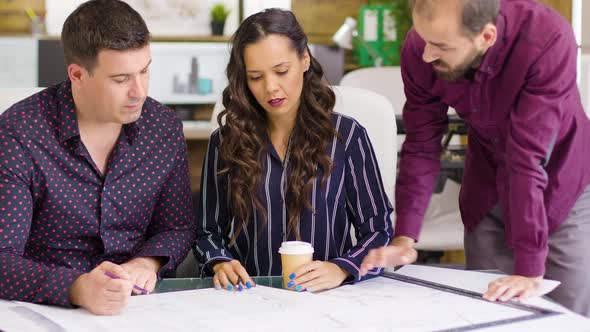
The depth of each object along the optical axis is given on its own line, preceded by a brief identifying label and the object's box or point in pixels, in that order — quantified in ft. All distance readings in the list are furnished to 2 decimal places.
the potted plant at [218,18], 19.16
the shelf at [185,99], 17.03
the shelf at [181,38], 18.61
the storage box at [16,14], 18.76
